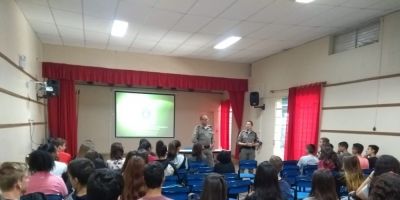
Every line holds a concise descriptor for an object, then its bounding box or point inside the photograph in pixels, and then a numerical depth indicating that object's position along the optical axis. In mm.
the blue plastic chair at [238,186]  3553
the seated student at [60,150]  4413
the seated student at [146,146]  4842
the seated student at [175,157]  4504
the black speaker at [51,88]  6652
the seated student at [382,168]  2502
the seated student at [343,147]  5444
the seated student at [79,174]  2074
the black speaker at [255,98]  8891
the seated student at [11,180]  1827
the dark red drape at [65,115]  7684
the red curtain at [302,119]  6551
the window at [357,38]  5448
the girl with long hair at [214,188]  1986
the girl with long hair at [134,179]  2570
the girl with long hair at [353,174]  3262
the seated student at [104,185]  1590
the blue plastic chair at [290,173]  4602
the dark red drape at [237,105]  9680
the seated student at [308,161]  5016
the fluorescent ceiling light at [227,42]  6872
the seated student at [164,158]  4027
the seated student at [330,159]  4074
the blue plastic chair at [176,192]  3024
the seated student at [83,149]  4863
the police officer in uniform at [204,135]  6781
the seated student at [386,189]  1470
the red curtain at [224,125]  11086
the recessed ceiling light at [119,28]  5935
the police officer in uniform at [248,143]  7270
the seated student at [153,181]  2041
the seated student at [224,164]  4531
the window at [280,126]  8086
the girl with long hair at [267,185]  2236
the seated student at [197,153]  5402
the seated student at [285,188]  2699
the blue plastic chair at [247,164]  5545
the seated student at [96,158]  3386
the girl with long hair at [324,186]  2145
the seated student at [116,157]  3863
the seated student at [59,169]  3434
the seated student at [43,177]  2564
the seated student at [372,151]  4942
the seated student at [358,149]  5053
